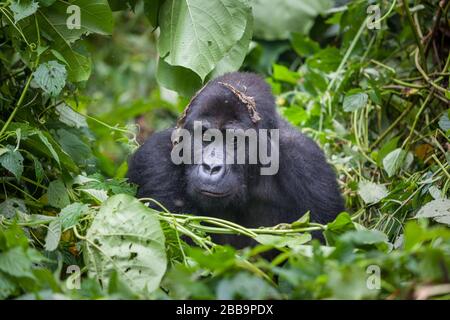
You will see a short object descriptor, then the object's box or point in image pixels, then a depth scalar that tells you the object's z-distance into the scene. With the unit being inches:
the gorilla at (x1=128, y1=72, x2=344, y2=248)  153.2
